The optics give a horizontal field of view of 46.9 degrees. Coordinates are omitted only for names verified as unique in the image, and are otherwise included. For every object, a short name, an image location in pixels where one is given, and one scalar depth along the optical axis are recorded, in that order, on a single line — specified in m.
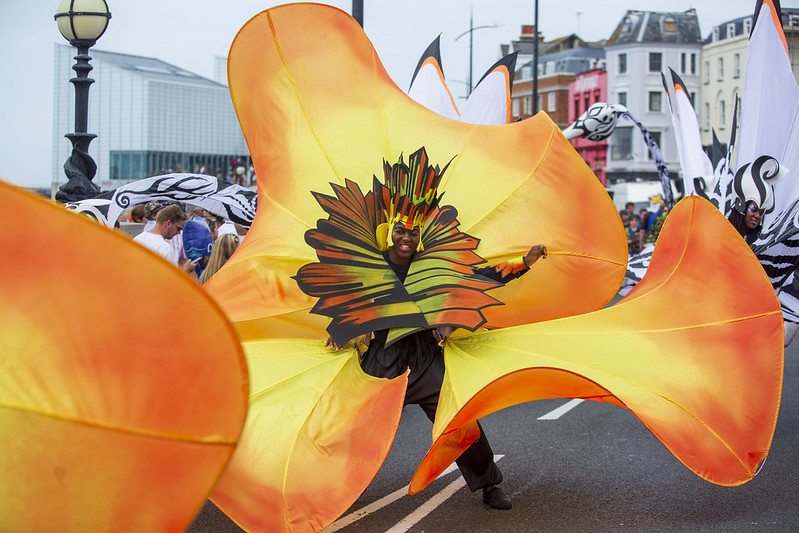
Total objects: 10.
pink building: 64.06
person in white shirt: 7.43
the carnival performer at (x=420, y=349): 5.50
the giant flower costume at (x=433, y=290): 4.95
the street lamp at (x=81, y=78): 9.66
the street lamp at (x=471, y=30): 29.69
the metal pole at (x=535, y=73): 25.14
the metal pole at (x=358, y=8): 10.67
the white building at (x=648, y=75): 62.78
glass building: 47.94
